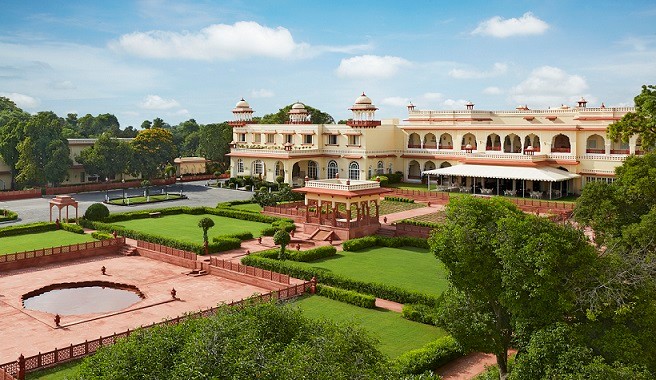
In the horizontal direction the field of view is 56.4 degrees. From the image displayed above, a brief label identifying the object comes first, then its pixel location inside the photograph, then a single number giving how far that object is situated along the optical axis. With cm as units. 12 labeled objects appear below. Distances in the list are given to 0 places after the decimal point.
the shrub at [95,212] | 3997
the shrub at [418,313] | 2102
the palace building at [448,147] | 5112
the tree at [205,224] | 3219
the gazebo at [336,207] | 3681
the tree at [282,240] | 2897
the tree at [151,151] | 6309
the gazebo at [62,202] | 3978
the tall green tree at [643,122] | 2673
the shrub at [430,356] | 1686
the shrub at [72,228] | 3797
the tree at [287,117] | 7981
